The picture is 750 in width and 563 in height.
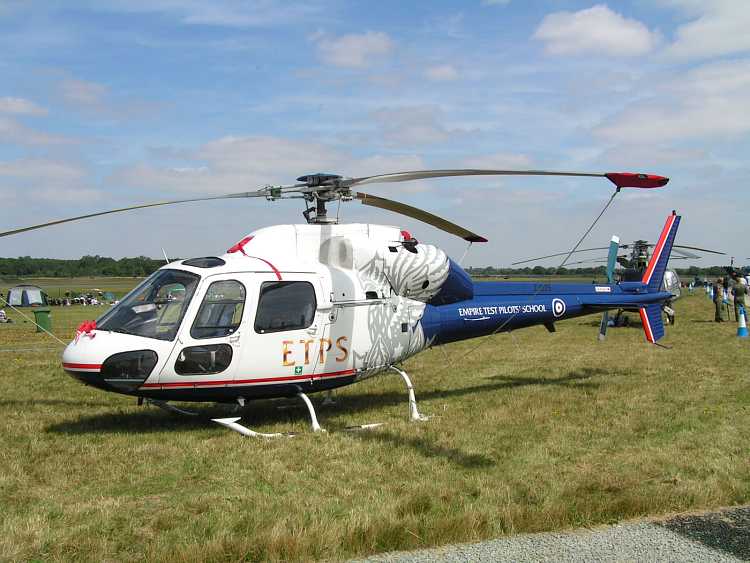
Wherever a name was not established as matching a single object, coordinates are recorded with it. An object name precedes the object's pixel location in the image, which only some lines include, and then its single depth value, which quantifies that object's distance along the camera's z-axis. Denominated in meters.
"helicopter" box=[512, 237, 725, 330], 23.77
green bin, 22.50
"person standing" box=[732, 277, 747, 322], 22.70
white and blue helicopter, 7.76
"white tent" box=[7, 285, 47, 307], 50.09
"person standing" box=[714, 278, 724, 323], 24.31
